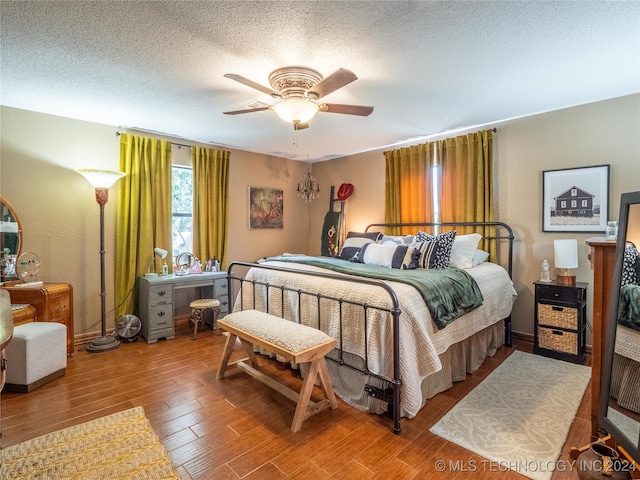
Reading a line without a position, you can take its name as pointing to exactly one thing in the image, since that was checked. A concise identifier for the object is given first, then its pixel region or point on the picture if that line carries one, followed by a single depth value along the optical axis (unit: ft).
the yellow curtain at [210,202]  14.08
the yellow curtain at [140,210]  12.10
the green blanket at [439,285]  7.27
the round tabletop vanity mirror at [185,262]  13.06
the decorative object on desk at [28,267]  9.98
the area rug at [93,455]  5.18
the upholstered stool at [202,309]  12.16
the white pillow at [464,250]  10.42
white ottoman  7.94
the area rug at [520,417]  5.62
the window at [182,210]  13.89
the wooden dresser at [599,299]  5.44
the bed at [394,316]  6.59
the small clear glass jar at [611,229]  8.56
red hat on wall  16.56
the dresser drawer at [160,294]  11.51
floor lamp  10.60
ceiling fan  7.34
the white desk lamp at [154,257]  12.37
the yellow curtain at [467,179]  11.75
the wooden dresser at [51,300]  9.47
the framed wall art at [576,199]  9.80
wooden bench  6.41
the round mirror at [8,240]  9.95
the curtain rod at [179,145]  13.51
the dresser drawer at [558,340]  9.50
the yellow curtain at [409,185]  13.33
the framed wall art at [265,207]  16.16
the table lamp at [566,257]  9.64
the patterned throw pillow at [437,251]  10.08
